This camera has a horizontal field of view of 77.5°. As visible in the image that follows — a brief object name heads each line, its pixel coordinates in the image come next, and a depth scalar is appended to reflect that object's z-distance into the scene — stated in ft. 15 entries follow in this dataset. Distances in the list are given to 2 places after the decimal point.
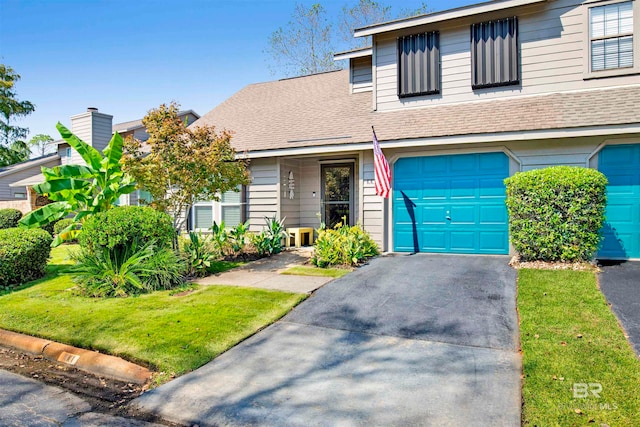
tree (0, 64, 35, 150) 91.81
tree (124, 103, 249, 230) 27.53
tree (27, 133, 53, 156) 166.64
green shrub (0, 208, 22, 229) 54.56
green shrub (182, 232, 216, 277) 27.94
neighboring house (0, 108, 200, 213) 55.93
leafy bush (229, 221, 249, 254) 34.63
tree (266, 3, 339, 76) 83.51
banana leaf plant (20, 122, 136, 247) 25.85
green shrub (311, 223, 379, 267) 28.94
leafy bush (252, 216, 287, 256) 34.86
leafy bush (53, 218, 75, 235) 47.34
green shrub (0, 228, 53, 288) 26.48
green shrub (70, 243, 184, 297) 23.59
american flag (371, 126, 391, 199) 30.01
